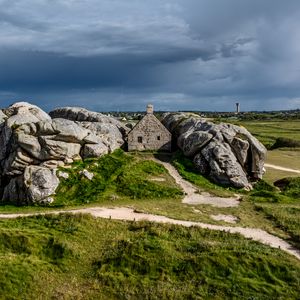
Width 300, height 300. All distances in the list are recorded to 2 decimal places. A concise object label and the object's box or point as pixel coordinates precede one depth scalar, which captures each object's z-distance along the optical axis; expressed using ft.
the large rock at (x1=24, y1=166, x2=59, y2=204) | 131.95
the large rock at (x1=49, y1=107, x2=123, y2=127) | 195.71
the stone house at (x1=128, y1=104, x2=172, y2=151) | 179.01
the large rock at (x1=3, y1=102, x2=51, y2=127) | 160.86
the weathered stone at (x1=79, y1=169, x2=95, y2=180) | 144.30
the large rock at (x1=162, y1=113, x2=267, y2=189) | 153.28
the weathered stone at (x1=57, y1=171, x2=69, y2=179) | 141.69
